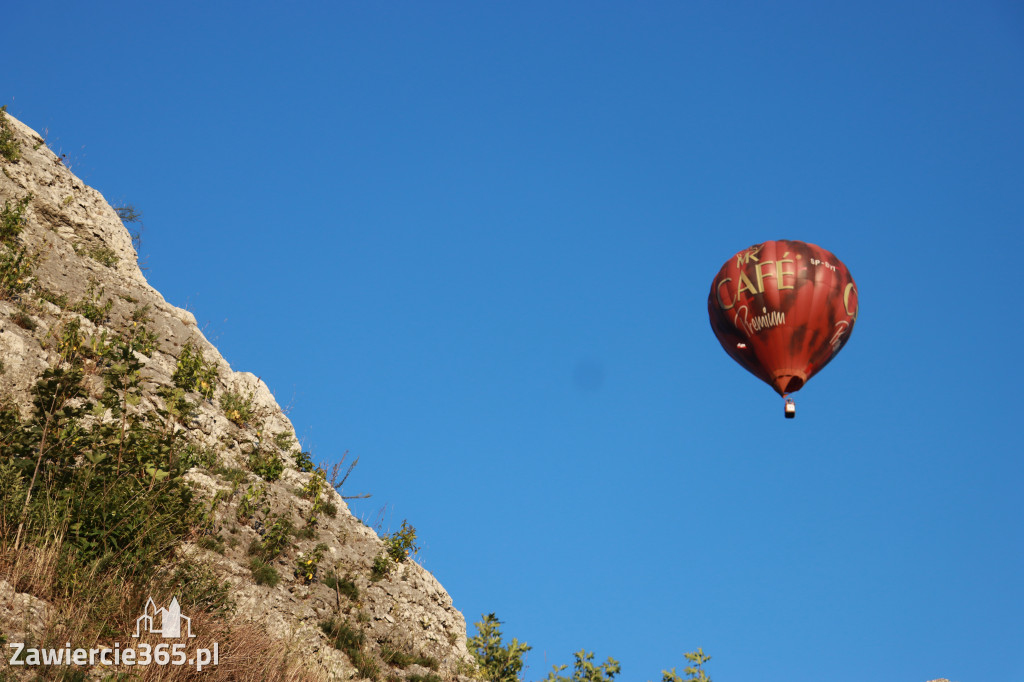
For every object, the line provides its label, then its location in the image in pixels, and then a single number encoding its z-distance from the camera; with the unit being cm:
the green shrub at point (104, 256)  1764
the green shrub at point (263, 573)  1221
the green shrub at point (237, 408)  1569
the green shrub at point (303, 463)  1636
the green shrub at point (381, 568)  1440
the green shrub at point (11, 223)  1494
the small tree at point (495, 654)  1392
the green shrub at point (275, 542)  1281
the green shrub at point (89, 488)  906
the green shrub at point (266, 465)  1484
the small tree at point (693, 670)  1260
